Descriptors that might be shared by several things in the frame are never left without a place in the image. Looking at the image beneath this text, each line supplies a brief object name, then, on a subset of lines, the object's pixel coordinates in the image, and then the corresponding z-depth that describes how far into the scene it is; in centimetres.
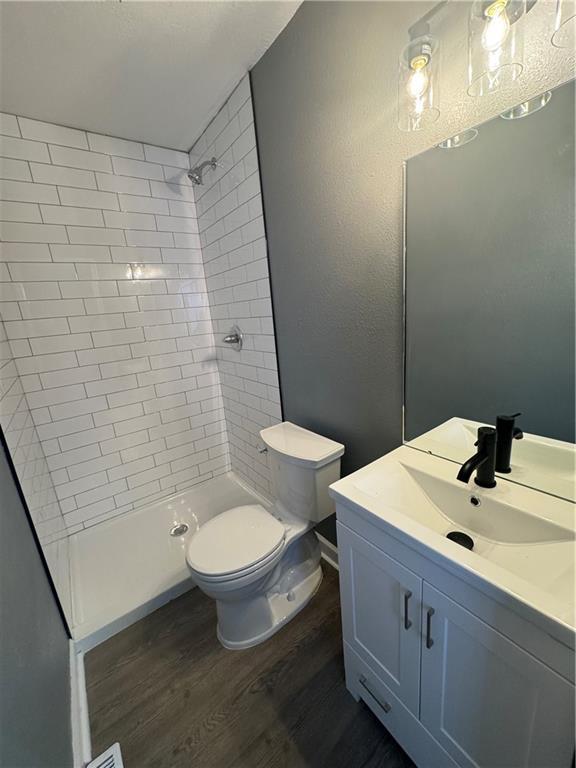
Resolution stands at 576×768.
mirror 71
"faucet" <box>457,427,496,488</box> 75
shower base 144
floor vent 95
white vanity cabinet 52
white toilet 115
